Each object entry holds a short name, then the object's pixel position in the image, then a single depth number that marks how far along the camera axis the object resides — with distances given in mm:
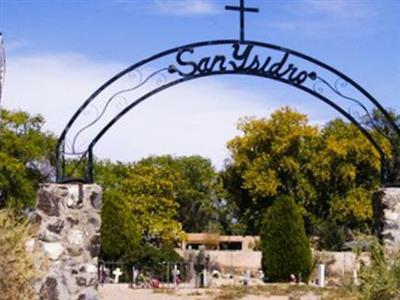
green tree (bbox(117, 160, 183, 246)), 43688
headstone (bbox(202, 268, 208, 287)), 22297
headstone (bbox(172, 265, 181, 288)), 21820
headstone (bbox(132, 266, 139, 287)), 23469
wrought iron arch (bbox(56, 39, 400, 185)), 10430
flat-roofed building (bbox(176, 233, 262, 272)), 37875
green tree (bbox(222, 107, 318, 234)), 43188
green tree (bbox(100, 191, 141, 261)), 28594
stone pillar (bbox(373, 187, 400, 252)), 10945
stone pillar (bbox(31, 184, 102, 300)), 9992
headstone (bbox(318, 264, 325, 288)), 21556
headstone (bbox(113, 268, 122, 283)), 24938
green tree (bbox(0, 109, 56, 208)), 37562
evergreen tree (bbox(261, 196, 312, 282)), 24406
